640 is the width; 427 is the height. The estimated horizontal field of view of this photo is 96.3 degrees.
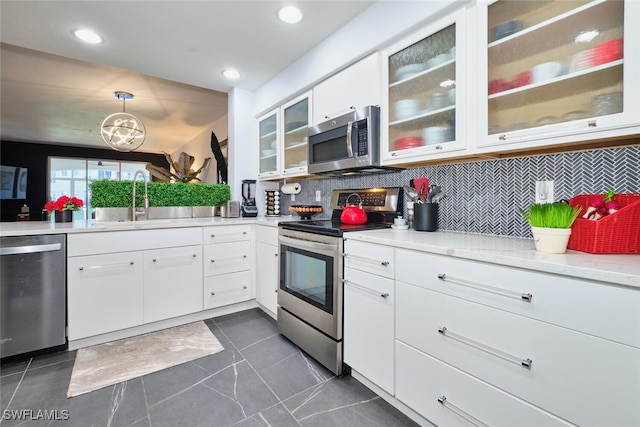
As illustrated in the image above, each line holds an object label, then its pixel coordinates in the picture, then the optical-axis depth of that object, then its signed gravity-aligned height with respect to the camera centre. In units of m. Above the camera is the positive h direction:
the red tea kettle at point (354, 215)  2.11 -0.02
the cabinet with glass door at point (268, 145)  3.13 +0.79
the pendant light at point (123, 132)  3.95 +1.13
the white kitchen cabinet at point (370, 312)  1.47 -0.55
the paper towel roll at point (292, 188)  3.09 +0.26
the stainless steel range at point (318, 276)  1.75 -0.44
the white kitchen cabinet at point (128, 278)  2.04 -0.52
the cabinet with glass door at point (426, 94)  1.54 +0.72
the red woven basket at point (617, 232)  1.05 -0.07
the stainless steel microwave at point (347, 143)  1.96 +0.53
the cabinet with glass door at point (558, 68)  1.06 +0.61
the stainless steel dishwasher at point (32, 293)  1.83 -0.54
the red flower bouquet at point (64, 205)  2.30 +0.06
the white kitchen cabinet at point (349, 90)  1.97 +0.93
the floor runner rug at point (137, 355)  1.73 -1.00
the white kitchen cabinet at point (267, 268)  2.50 -0.51
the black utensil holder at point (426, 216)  1.74 -0.02
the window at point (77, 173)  7.68 +1.12
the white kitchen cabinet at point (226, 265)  2.60 -0.50
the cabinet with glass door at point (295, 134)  2.73 +0.78
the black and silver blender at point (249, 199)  3.27 +0.16
